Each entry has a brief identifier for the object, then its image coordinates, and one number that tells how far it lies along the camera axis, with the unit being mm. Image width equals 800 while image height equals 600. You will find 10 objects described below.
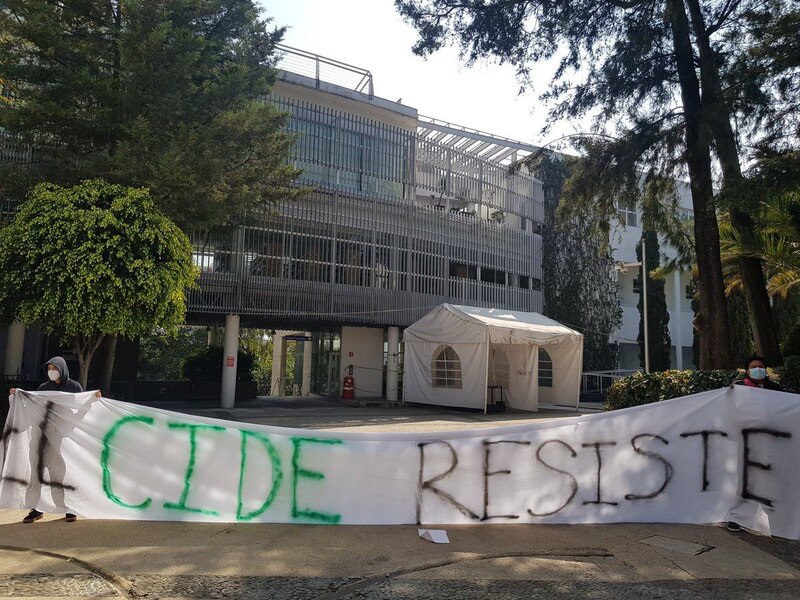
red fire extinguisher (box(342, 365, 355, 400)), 25094
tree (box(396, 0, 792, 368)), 12258
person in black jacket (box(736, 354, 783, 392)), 6758
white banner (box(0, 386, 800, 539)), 6035
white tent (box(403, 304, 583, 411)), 19203
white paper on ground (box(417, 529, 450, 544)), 5629
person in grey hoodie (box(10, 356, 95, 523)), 6012
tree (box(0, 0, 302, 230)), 12648
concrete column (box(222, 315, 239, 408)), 20578
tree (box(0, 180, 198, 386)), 10242
